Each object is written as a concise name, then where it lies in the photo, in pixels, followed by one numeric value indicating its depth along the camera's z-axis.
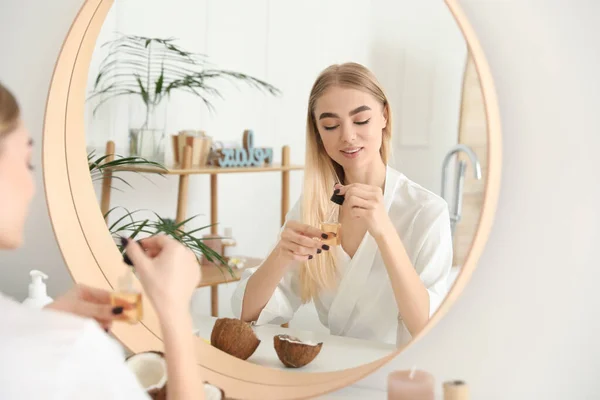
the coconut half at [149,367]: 0.80
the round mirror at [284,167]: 0.91
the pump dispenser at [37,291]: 0.91
